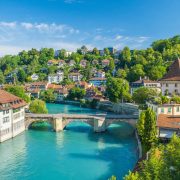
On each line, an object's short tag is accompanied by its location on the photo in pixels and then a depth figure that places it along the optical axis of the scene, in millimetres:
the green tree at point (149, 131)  36812
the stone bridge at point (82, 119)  57000
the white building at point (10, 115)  48656
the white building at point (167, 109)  42781
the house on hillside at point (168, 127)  36469
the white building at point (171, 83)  51344
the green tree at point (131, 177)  17969
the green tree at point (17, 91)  69938
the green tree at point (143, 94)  58984
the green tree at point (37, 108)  66188
